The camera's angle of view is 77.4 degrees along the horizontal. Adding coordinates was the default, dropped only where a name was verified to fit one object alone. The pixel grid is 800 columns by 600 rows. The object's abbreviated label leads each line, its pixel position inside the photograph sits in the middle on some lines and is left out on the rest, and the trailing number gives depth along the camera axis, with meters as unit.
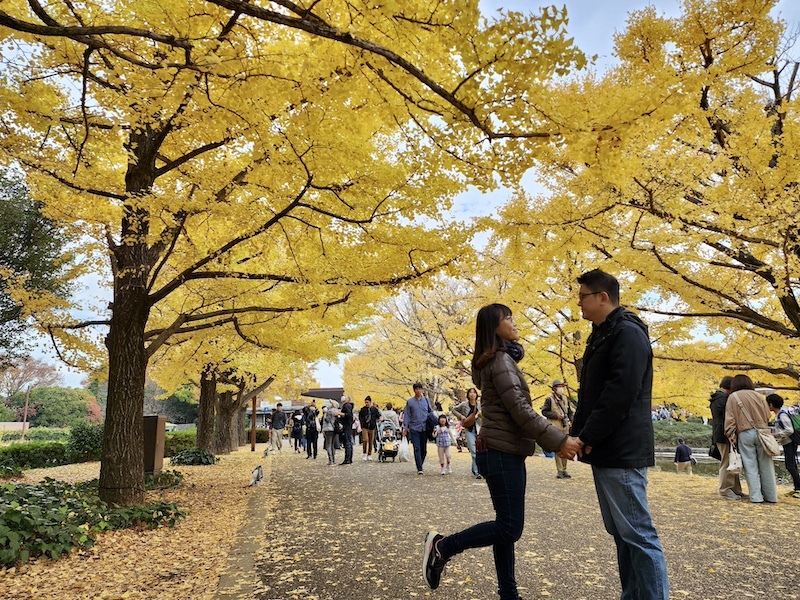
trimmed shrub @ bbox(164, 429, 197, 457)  17.09
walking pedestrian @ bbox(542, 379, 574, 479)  8.52
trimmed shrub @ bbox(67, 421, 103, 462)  13.50
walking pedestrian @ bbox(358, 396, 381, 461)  13.14
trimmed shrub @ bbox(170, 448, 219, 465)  12.34
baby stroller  13.21
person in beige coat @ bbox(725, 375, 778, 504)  6.19
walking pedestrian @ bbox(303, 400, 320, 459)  14.29
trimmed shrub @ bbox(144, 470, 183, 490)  7.92
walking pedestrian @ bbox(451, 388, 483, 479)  8.73
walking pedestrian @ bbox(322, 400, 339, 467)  11.72
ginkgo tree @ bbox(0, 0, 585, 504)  3.06
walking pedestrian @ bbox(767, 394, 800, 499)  6.82
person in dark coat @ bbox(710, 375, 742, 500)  6.75
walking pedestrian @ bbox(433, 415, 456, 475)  9.89
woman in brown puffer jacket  2.62
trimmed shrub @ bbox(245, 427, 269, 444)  30.45
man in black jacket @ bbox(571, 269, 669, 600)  2.21
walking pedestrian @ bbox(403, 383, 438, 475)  9.93
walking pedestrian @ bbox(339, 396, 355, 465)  12.21
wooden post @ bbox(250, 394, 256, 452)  21.34
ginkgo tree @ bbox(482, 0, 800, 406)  5.46
